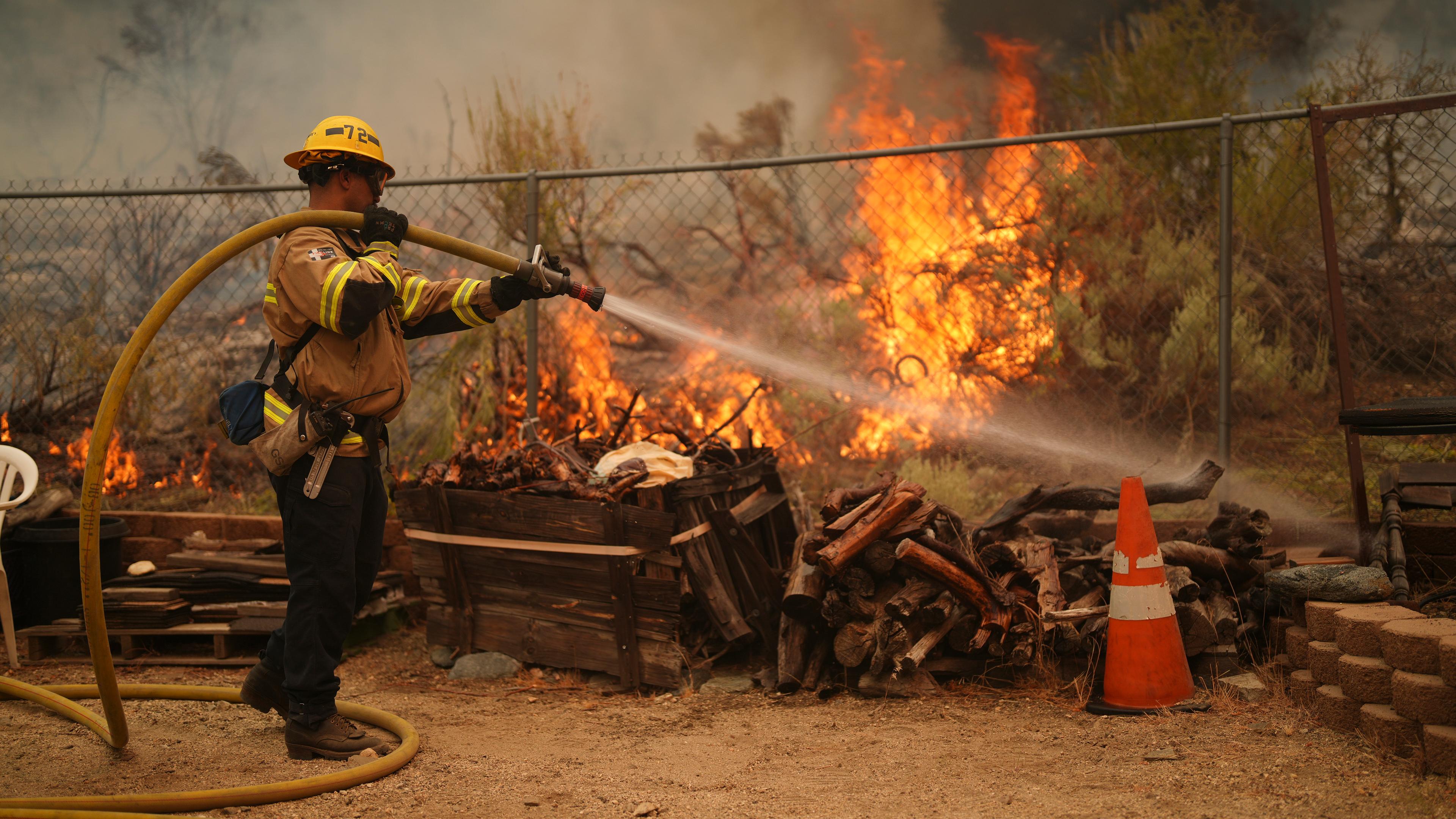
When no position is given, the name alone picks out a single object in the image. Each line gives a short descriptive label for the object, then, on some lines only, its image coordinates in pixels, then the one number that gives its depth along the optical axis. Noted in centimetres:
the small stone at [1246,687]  399
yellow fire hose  292
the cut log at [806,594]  449
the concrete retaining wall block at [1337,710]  348
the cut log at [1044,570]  439
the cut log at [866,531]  432
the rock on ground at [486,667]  497
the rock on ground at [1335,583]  391
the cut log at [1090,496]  485
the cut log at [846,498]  471
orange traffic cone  399
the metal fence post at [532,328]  589
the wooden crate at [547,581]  462
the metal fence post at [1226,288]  502
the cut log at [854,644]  440
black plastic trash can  558
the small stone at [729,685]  466
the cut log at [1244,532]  457
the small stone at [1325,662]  365
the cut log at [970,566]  429
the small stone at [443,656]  520
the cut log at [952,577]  429
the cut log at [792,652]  454
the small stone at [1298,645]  395
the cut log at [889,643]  434
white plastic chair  518
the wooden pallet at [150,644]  532
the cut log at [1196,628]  425
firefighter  337
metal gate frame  470
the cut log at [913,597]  432
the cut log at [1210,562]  459
